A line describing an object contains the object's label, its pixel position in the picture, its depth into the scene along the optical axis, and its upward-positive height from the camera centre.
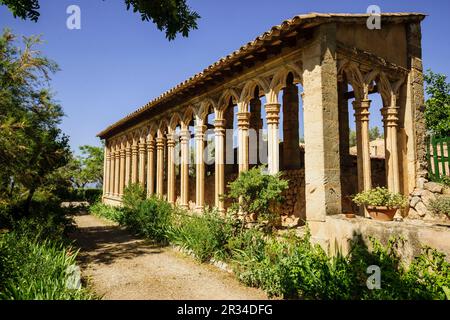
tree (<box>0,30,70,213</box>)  5.83 +1.18
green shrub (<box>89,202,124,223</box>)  12.60 -1.59
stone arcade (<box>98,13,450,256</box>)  5.34 +1.89
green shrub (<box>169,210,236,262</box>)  6.39 -1.29
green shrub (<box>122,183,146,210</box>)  11.22 -0.64
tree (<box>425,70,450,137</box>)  11.07 +2.96
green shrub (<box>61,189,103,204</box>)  23.44 -1.33
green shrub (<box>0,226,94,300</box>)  3.90 -1.42
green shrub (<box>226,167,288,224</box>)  5.94 -0.27
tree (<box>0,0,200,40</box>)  4.10 +2.43
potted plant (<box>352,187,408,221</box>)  5.27 -0.46
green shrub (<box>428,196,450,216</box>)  5.43 -0.53
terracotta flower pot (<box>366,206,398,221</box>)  5.27 -0.64
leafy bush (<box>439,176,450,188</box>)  6.59 -0.09
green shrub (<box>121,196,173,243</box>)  8.60 -1.25
